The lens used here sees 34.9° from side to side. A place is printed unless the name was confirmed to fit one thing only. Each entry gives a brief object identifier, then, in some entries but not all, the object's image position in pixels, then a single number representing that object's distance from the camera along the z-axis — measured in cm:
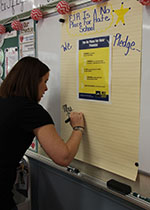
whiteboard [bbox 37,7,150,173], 95
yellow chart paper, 99
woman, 102
